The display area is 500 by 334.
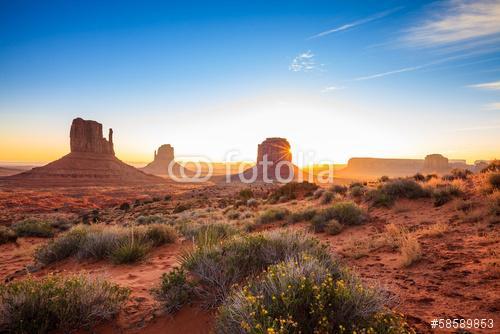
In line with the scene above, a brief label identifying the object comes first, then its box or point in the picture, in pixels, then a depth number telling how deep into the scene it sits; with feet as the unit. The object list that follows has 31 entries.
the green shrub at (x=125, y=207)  101.49
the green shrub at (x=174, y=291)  13.66
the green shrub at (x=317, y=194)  64.69
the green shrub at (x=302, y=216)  39.99
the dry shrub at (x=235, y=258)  13.87
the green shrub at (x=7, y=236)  46.25
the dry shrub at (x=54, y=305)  11.37
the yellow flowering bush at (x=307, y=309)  8.55
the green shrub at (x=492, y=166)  46.02
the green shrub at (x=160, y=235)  31.14
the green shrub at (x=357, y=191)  50.67
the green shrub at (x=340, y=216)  33.58
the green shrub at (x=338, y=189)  59.38
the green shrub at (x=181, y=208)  83.53
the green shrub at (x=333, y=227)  30.86
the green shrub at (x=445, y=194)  34.76
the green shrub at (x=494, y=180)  32.32
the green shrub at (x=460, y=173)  51.64
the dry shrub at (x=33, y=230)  52.49
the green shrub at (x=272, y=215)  42.88
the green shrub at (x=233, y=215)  54.72
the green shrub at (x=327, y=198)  51.88
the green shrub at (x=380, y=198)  39.73
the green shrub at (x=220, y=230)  21.95
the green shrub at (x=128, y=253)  23.91
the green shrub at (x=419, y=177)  54.90
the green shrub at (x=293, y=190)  77.57
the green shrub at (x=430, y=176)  55.38
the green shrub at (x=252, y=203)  74.35
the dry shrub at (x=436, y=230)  23.47
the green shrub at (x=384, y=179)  63.06
